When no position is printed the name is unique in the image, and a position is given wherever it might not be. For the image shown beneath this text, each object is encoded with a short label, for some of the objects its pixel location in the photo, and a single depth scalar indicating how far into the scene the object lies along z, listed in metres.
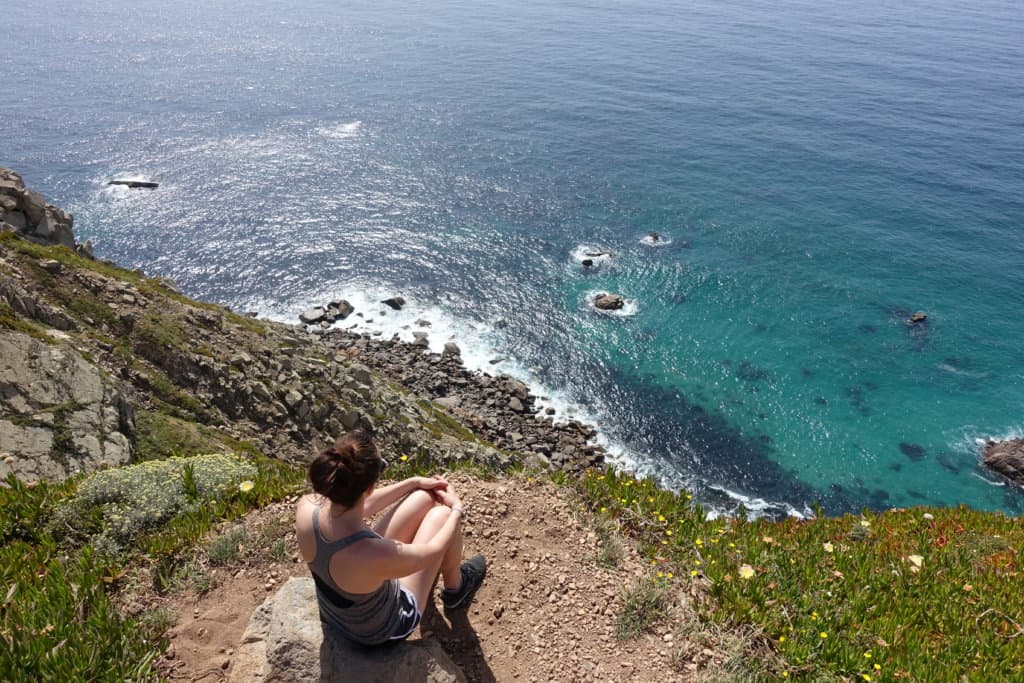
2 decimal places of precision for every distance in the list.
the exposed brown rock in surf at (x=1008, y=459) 35.50
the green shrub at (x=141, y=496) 8.67
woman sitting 5.43
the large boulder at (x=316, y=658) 6.11
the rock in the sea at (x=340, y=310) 47.91
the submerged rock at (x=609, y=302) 48.03
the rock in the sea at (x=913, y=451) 37.47
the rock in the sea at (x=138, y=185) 64.69
